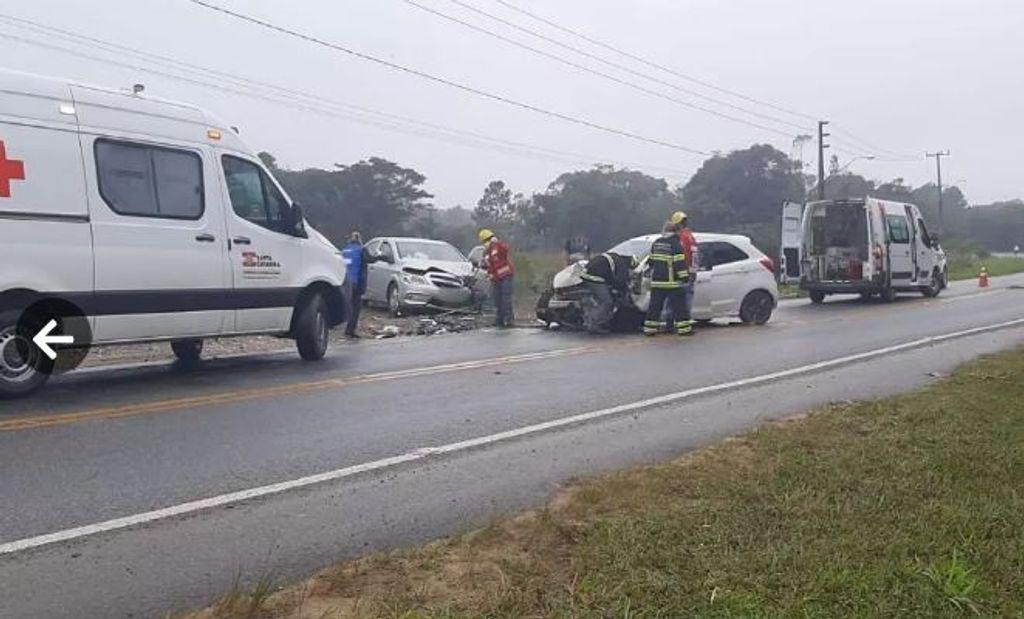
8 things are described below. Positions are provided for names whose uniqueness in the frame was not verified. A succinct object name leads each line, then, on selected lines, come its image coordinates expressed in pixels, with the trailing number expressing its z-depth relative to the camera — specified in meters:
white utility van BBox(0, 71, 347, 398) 7.64
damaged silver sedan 17.31
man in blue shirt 14.16
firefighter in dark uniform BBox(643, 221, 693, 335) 13.54
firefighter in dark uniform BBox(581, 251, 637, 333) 14.20
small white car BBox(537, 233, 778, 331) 14.49
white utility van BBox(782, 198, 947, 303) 21.42
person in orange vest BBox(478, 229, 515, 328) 15.38
